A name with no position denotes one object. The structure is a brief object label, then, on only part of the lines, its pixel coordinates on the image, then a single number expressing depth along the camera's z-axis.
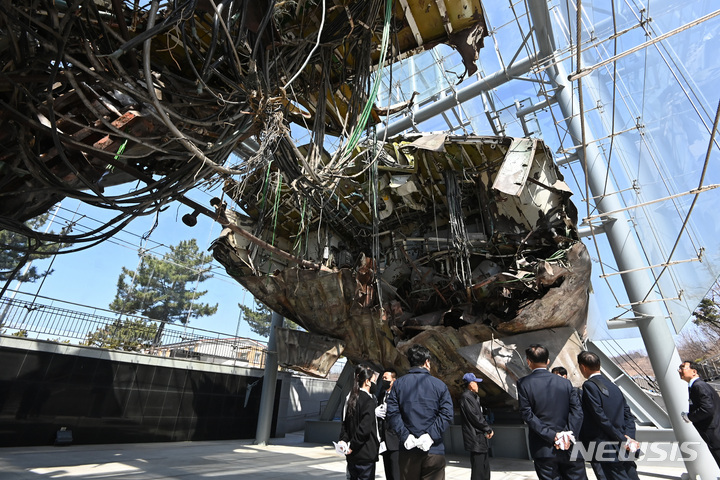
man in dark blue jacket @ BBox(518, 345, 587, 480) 2.97
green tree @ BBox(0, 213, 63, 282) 17.90
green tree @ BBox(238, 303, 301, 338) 29.09
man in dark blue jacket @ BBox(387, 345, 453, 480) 2.76
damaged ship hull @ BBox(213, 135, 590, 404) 6.88
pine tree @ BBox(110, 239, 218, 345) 24.23
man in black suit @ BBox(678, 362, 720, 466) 4.01
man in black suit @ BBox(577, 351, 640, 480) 3.15
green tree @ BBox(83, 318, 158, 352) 11.71
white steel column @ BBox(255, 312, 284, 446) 11.33
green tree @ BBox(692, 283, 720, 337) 21.34
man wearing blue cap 4.55
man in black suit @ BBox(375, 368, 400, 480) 3.85
